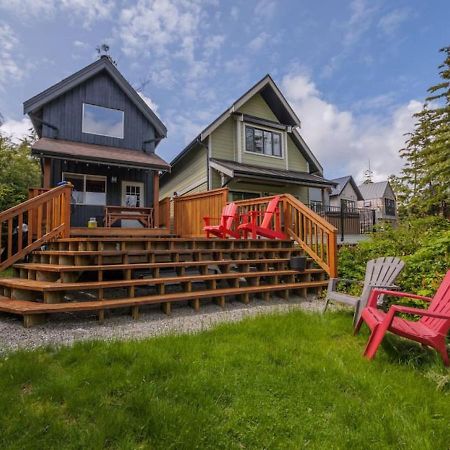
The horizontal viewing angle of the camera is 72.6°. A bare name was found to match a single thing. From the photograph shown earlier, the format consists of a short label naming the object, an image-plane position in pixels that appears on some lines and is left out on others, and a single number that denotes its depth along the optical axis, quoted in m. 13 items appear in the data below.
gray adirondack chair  3.54
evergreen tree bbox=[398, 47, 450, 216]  17.44
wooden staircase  3.80
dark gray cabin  10.42
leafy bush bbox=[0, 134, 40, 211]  12.80
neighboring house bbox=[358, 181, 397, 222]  35.81
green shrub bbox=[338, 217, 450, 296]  4.35
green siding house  12.67
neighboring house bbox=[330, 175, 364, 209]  27.55
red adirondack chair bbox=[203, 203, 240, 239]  6.83
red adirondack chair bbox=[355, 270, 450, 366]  2.53
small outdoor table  10.14
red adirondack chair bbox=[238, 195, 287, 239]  6.68
